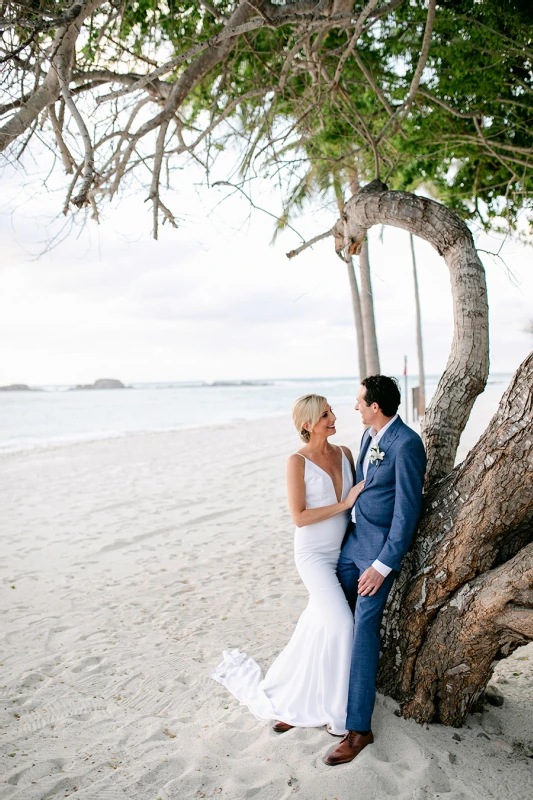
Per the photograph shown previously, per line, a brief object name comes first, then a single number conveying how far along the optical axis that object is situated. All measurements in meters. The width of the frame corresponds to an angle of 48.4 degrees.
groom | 2.81
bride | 3.04
